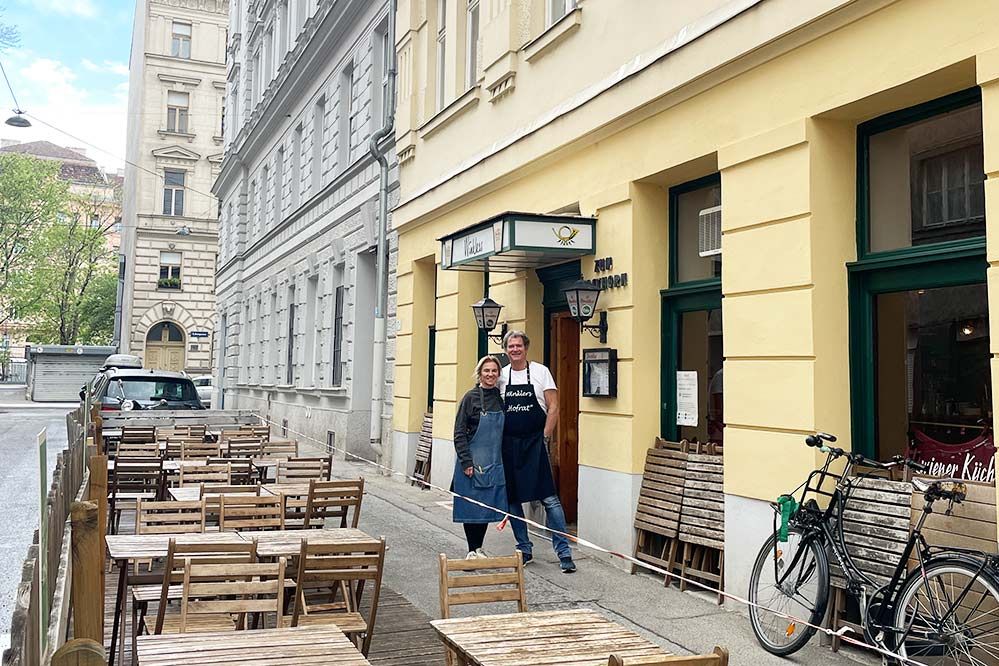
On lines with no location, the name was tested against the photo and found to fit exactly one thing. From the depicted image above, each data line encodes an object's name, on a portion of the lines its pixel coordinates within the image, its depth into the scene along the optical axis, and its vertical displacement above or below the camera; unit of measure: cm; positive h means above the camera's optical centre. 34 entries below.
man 786 -39
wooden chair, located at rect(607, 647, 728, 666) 302 -86
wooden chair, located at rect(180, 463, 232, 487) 870 -82
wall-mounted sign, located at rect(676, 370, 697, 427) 780 -2
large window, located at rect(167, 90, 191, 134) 4728 +1402
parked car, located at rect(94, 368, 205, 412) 1985 -10
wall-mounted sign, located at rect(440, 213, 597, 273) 864 +147
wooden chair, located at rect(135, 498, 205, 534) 618 -89
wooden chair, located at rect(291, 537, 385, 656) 459 -93
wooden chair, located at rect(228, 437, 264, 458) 1175 -77
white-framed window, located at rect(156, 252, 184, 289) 4628 +579
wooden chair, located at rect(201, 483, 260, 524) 659 -82
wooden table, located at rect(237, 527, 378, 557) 553 -96
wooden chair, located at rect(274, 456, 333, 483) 926 -81
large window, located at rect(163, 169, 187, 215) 4694 +986
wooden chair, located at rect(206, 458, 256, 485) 916 -81
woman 764 -53
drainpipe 1492 +199
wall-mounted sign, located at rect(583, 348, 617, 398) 822 +19
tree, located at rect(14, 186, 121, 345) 4678 +570
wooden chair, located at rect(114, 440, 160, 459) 1077 -76
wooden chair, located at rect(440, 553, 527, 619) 440 -91
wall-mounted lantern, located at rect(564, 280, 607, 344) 847 +83
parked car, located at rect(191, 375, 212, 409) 3714 -1
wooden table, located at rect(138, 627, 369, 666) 337 -98
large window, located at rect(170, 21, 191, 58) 4712 +1757
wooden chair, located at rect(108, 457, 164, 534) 905 -95
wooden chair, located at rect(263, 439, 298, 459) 1217 -81
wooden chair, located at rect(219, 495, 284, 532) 649 -87
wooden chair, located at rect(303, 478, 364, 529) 706 -82
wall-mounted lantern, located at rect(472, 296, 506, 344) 1084 +93
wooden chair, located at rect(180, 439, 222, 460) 1118 -77
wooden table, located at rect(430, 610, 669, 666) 350 -98
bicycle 445 -101
